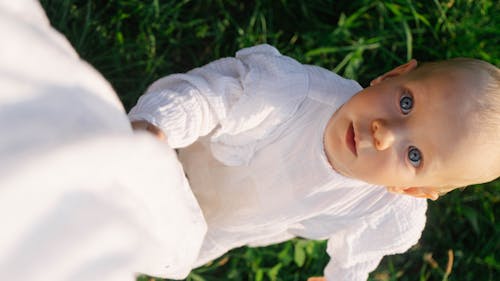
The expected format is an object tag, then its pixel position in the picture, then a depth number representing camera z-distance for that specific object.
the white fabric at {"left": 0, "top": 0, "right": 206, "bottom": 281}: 0.27
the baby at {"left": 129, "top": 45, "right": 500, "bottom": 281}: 0.64
